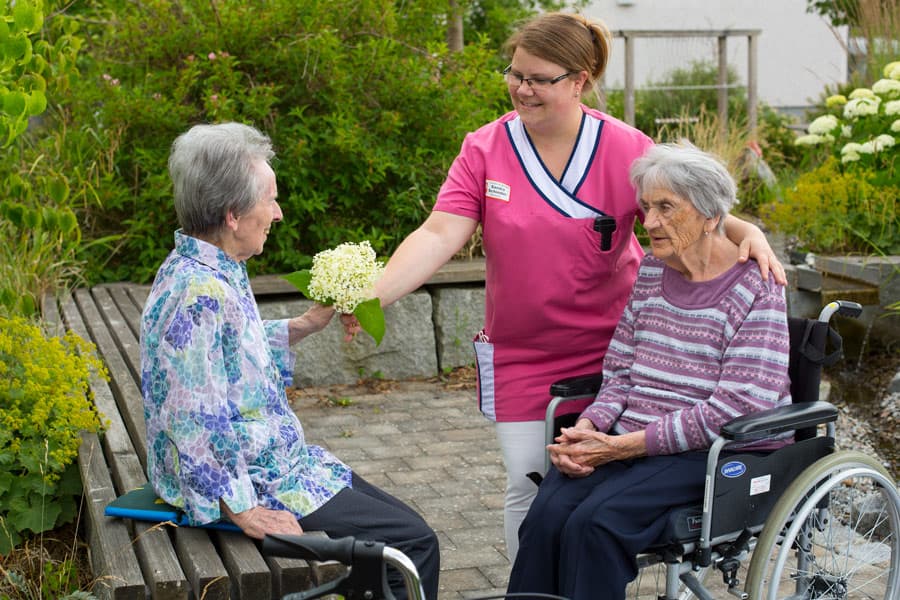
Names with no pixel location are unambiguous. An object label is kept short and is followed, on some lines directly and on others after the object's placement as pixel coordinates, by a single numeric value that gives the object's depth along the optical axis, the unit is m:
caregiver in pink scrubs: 3.37
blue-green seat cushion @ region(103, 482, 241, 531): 2.71
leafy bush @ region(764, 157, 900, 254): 6.93
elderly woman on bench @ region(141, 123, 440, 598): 2.57
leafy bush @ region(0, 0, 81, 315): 3.14
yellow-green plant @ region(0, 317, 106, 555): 3.43
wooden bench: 2.40
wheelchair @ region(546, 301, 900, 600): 2.96
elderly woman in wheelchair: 2.97
